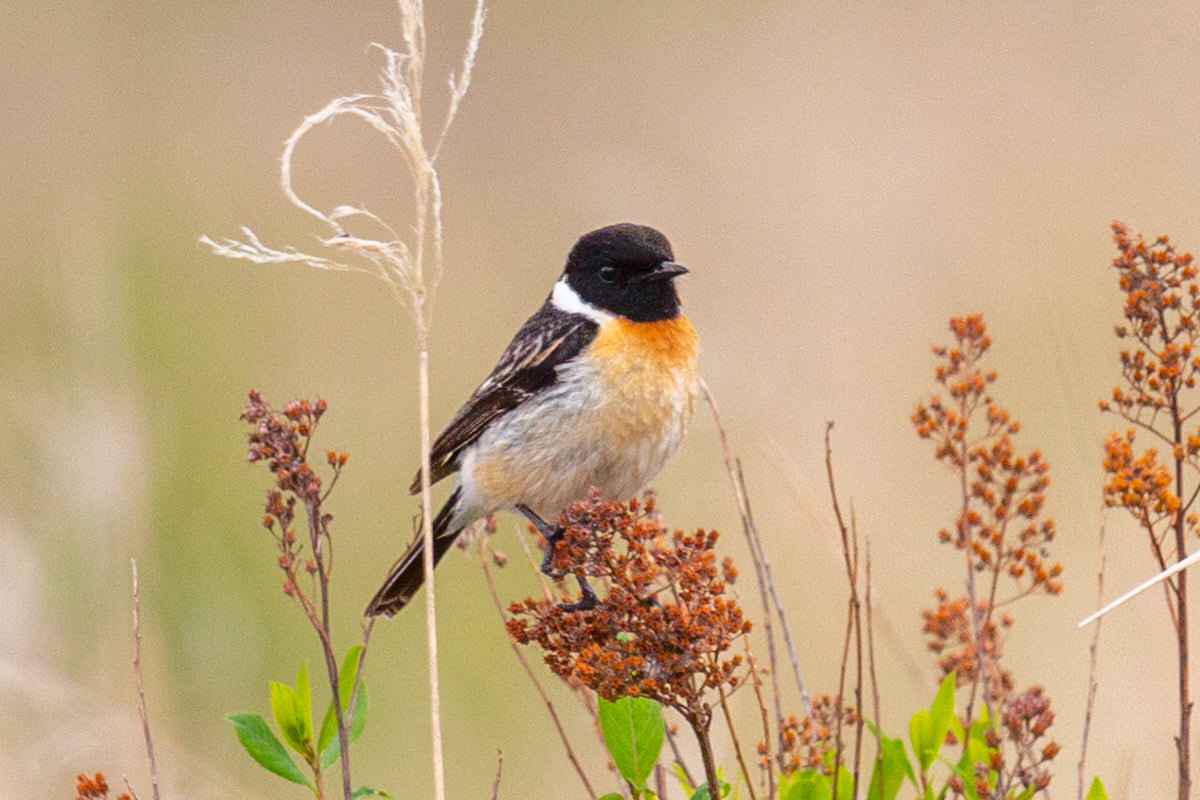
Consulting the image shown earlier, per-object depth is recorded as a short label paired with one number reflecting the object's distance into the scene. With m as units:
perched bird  8.75
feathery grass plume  5.82
